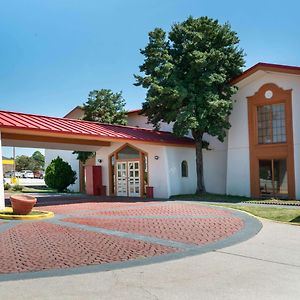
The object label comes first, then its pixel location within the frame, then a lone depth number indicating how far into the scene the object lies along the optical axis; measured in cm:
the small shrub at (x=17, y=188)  3513
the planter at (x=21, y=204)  1386
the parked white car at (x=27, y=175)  9118
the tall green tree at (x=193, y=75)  2138
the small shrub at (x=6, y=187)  3606
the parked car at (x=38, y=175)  9220
